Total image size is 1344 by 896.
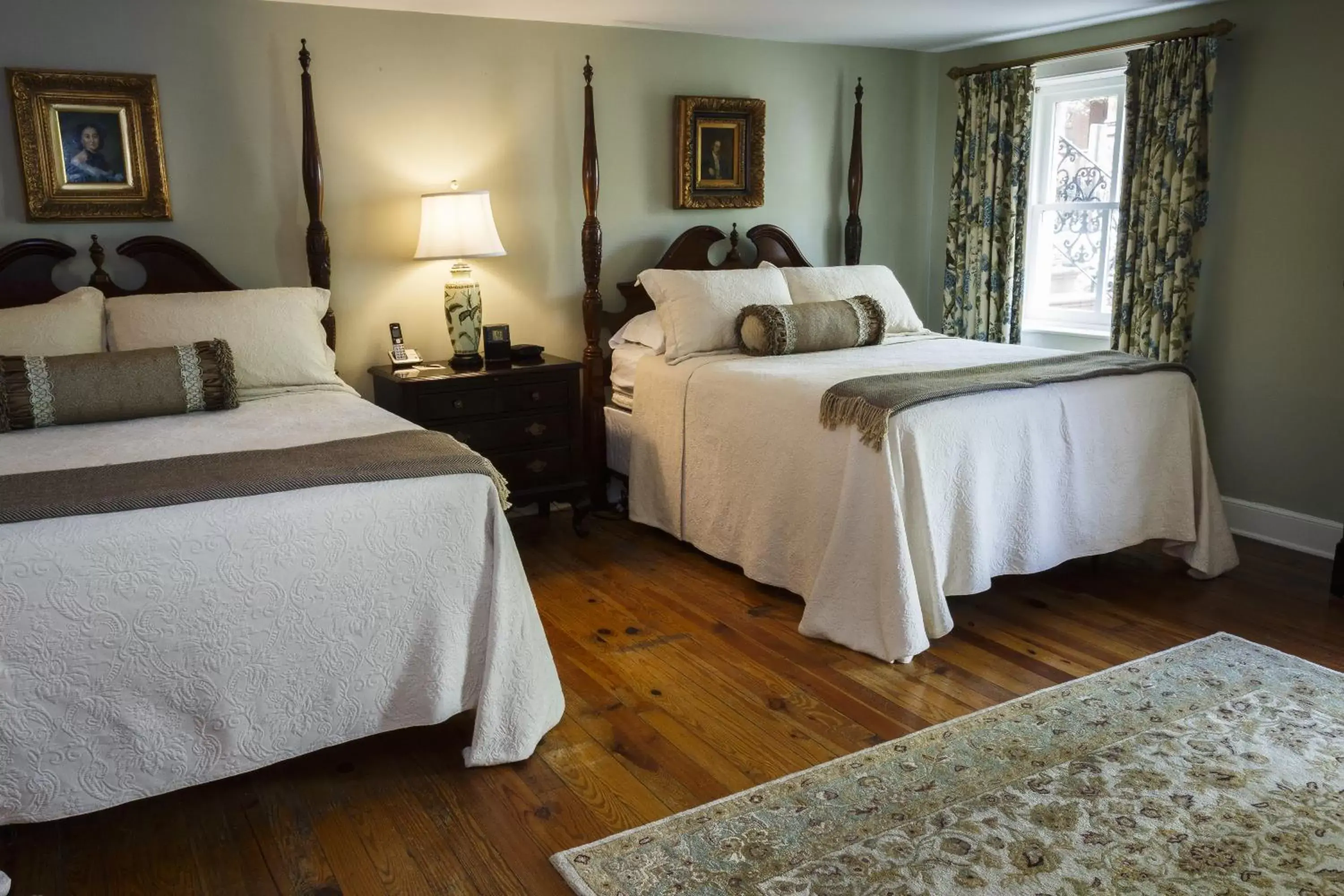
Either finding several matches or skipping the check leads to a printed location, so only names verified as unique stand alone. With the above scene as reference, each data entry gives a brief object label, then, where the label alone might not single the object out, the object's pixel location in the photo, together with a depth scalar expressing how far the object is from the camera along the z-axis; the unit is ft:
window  15.15
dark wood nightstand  12.80
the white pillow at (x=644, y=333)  13.96
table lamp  13.12
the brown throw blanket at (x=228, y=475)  6.83
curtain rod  12.87
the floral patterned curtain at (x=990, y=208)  15.78
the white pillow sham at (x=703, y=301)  13.47
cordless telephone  13.37
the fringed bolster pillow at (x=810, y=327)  13.01
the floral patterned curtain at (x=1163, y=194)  13.29
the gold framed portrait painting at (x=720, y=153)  15.43
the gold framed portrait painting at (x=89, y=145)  11.45
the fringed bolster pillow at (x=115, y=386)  9.48
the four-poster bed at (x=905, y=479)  10.02
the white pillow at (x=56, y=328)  10.18
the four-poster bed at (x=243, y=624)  6.68
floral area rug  6.58
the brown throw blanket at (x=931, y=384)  10.00
